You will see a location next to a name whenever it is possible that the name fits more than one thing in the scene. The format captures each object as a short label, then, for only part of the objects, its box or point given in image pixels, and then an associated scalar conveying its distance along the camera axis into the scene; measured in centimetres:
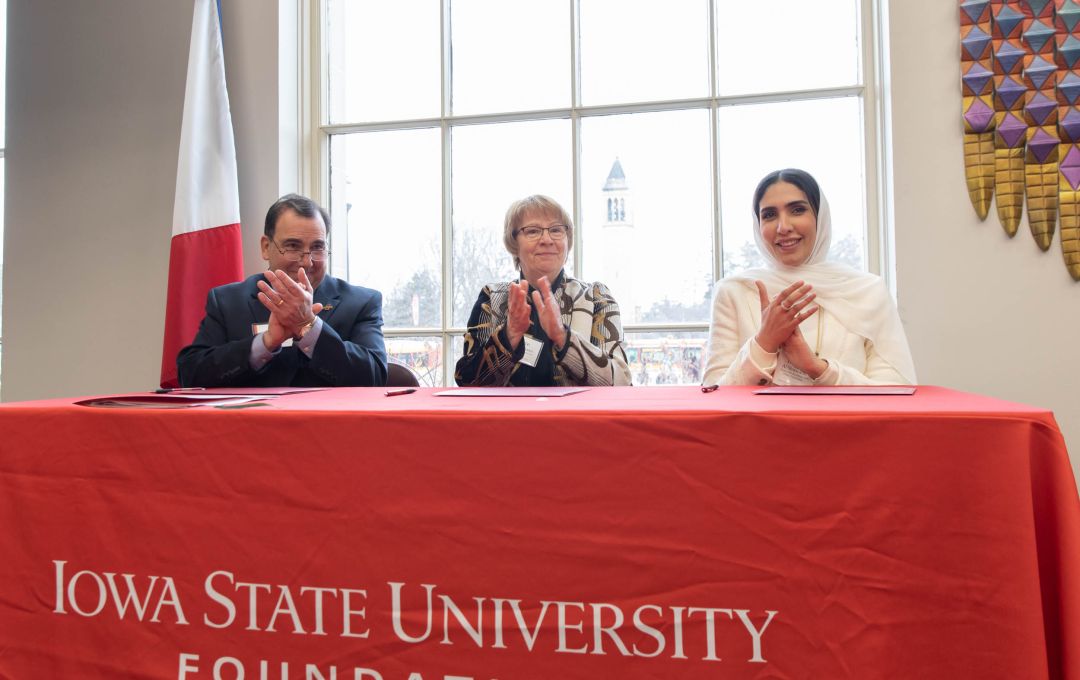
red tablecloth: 78
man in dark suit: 171
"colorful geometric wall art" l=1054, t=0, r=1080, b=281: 213
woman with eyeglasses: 183
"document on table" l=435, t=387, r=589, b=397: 119
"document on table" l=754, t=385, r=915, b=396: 109
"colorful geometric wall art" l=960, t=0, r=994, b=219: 222
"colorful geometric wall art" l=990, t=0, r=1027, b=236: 218
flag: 263
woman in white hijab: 156
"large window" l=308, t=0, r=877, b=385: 262
